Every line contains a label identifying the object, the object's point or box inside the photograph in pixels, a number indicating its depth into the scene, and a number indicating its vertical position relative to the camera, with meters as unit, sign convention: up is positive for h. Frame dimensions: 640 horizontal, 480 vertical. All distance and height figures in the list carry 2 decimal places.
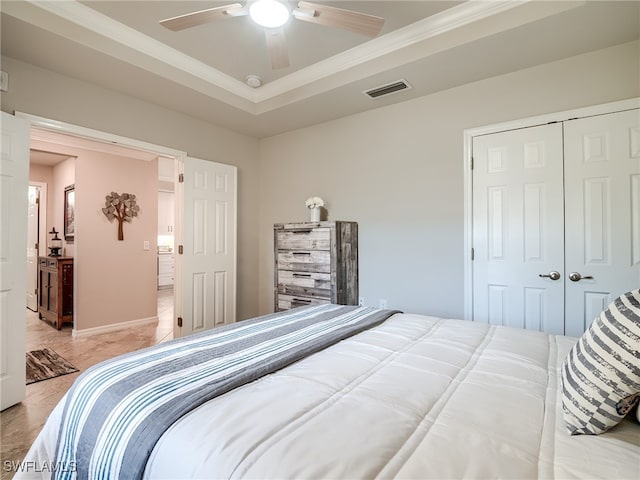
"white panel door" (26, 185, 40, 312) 5.43 -0.03
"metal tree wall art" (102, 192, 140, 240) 4.48 +0.50
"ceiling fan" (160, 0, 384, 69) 1.79 +1.32
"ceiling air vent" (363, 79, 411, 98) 2.86 +1.43
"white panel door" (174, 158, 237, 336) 3.47 -0.05
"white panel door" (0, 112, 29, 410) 2.26 -0.08
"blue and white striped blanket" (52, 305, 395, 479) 0.85 -0.46
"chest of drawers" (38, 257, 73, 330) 4.33 -0.67
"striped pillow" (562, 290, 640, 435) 0.79 -0.35
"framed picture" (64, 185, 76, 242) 4.64 +0.43
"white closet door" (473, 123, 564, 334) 2.52 +0.11
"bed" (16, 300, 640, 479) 0.69 -0.47
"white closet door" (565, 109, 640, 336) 2.26 +0.22
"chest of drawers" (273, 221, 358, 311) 3.21 -0.22
